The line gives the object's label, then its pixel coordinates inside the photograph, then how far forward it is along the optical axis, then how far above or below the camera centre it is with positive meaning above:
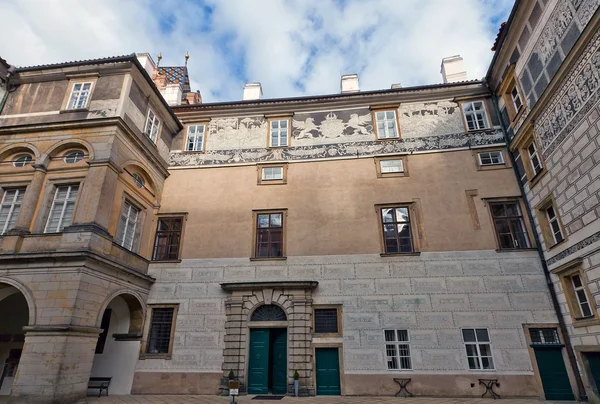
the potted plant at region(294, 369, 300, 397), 10.86 -0.79
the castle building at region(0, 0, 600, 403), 9.91 +3.69
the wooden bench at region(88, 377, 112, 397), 11.34 -0.84
